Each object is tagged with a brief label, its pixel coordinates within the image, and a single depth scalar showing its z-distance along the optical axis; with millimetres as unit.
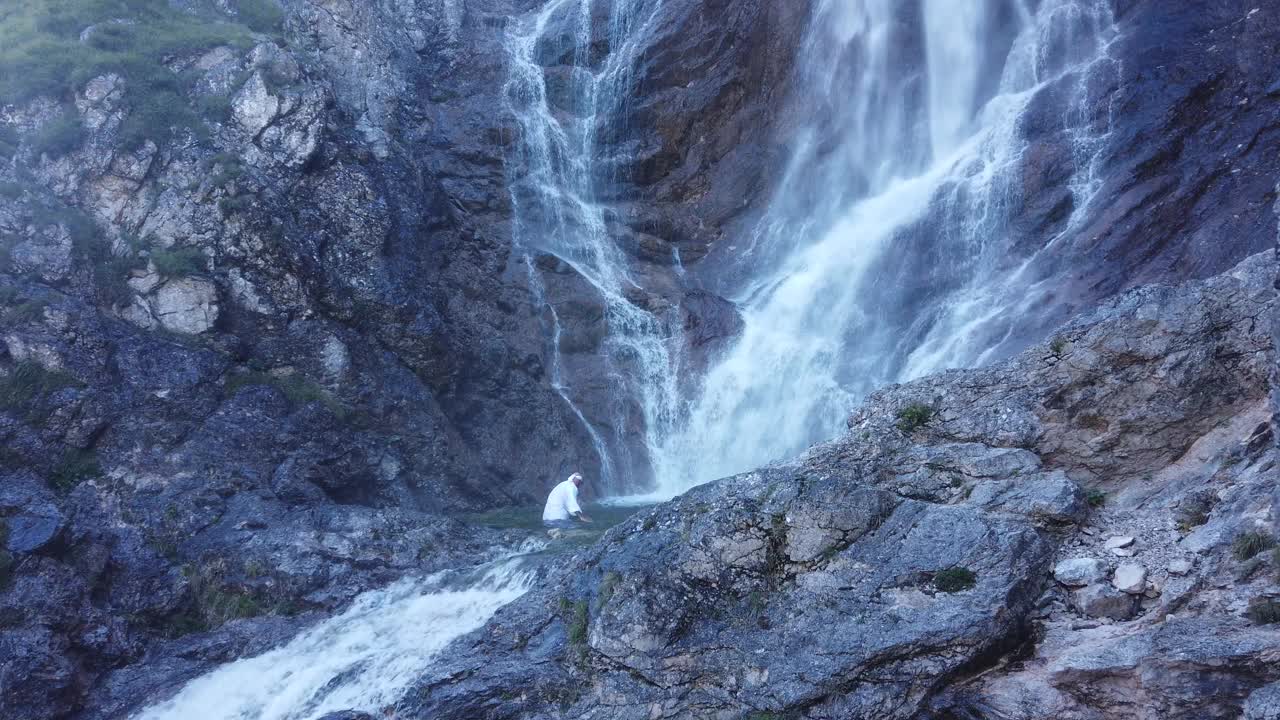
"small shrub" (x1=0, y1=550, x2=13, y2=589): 11570
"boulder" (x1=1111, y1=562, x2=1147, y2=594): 7629
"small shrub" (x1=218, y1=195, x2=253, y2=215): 17616
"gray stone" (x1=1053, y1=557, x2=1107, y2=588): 7941
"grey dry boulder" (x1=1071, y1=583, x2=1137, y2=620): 7566
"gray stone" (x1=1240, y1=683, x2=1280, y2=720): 6020
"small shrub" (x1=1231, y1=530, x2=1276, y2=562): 7145
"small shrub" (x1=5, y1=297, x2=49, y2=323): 14719
